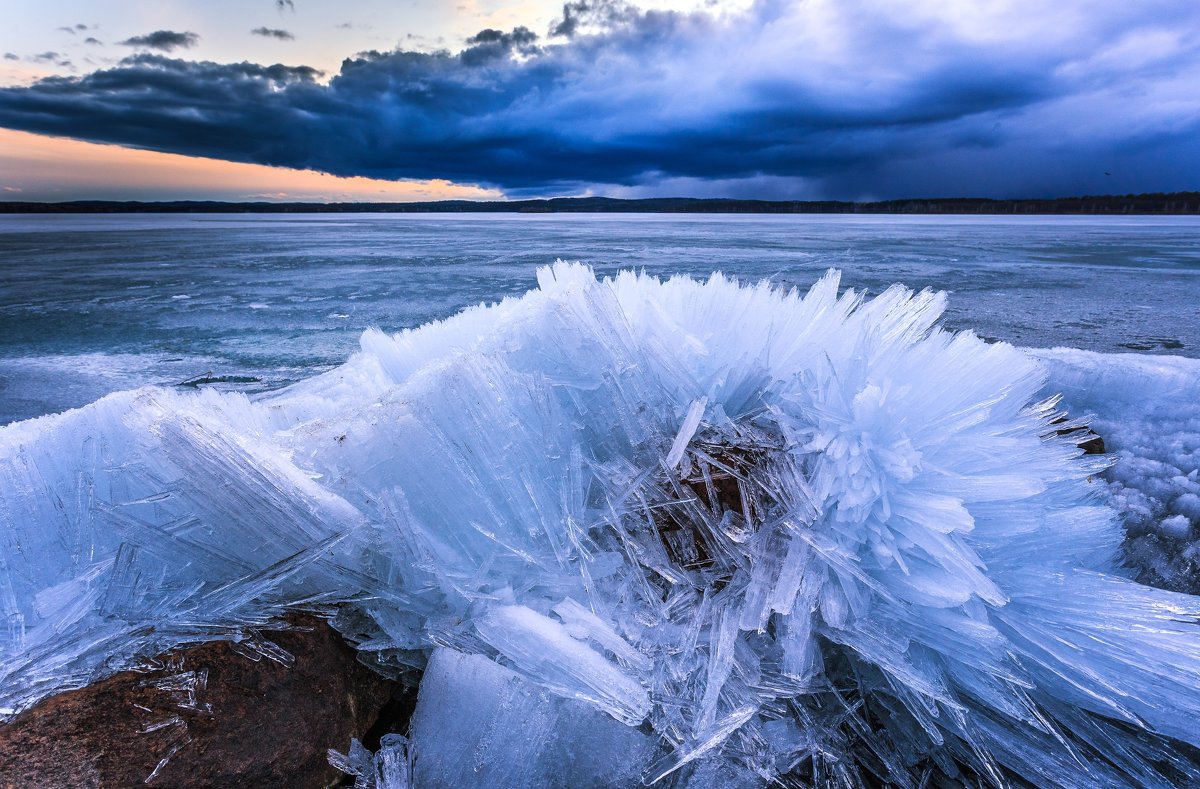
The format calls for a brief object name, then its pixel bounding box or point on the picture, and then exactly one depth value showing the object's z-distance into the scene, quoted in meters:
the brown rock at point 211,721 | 0.83
